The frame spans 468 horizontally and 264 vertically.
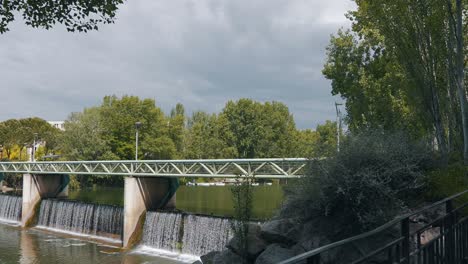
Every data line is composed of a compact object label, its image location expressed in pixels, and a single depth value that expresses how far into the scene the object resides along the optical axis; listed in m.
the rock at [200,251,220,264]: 10.07
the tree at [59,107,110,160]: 59.00
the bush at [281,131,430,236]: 7.94
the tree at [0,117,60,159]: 70.56
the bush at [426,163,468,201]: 9.10
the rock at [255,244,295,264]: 8.20
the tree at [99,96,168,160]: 63.06
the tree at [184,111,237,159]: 67.06
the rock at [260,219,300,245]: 8.80
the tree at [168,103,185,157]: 69.81
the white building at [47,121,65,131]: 156.86
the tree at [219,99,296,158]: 68.88
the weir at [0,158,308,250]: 20.88
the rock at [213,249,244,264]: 9.10
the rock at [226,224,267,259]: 9.18
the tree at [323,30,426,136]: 23.04
